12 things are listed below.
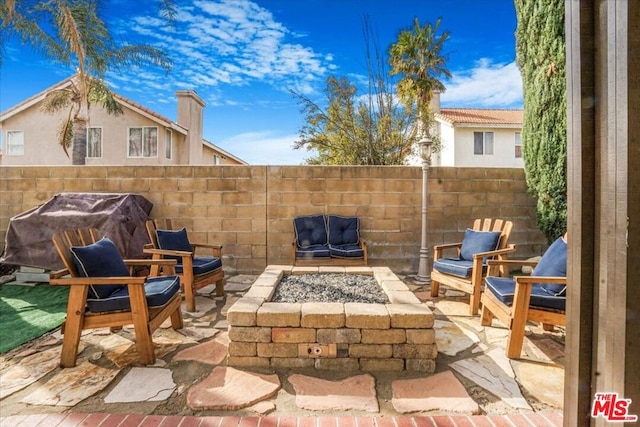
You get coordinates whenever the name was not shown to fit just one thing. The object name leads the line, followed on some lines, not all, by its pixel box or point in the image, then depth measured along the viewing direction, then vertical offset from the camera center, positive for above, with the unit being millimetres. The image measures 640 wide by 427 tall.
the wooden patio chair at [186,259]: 3178 -484
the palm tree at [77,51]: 8578 +4747
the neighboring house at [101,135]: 11922 +2852
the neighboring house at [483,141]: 13508 +3030
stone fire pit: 2090 -794
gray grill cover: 4090 -196
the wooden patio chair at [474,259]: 3166 -486
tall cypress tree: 4395 +1485
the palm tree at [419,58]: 12594 +6043
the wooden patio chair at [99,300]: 2129 -580
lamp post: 4453 -139
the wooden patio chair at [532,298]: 2258 -591
